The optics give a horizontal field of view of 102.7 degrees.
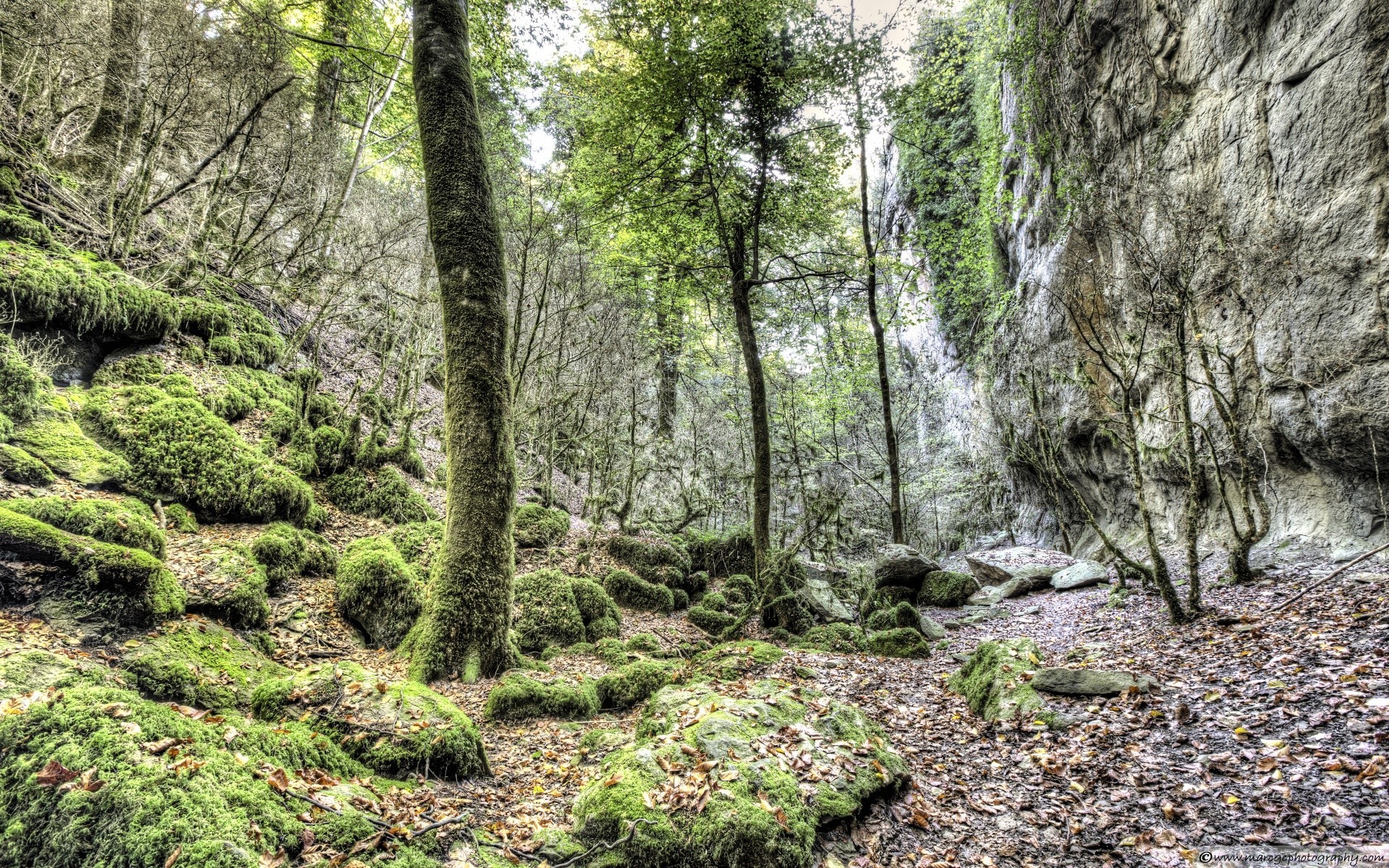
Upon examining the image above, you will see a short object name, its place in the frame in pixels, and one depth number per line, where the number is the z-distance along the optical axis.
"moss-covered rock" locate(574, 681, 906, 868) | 3.05
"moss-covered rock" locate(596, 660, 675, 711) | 5.77
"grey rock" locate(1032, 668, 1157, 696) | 4.89
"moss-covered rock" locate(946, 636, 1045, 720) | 5.08
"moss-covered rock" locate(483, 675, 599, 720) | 5.07
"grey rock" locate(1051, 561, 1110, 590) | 10.70
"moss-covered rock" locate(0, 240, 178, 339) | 5.73
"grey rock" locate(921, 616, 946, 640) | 9.20
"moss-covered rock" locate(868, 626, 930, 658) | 7.92
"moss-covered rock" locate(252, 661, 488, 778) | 3.60
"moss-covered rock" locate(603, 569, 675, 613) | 9.67
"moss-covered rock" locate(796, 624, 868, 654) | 8.11
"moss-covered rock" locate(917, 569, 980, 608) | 11.80
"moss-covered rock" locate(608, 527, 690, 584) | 10.82
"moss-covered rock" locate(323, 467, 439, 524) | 7.84
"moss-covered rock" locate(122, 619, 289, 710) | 3.32
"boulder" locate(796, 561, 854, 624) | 9.65
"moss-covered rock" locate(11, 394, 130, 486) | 4.86
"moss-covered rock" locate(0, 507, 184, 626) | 3.59
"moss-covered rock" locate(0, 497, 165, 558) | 4.05
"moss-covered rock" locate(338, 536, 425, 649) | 5.89
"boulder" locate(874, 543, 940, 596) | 12.21
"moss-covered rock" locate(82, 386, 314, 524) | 5.59
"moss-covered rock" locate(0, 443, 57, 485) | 4.41
